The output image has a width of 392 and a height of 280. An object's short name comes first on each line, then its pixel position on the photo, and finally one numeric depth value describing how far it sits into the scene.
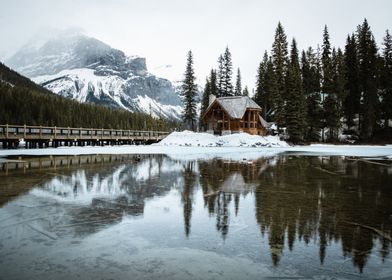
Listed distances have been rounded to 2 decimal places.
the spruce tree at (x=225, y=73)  71.06
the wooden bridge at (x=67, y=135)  38.44
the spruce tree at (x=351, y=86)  61.25
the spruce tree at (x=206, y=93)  80.81
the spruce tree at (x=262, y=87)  73.62
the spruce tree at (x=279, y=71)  58.28
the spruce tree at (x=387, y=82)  54.64
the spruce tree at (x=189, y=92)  65.88
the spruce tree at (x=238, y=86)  92.38
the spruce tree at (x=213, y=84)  76.62
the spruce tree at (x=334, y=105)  55.69
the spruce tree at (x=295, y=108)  53.09
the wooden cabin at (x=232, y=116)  55.06
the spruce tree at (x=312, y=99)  58.69
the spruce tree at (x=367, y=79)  54.12
